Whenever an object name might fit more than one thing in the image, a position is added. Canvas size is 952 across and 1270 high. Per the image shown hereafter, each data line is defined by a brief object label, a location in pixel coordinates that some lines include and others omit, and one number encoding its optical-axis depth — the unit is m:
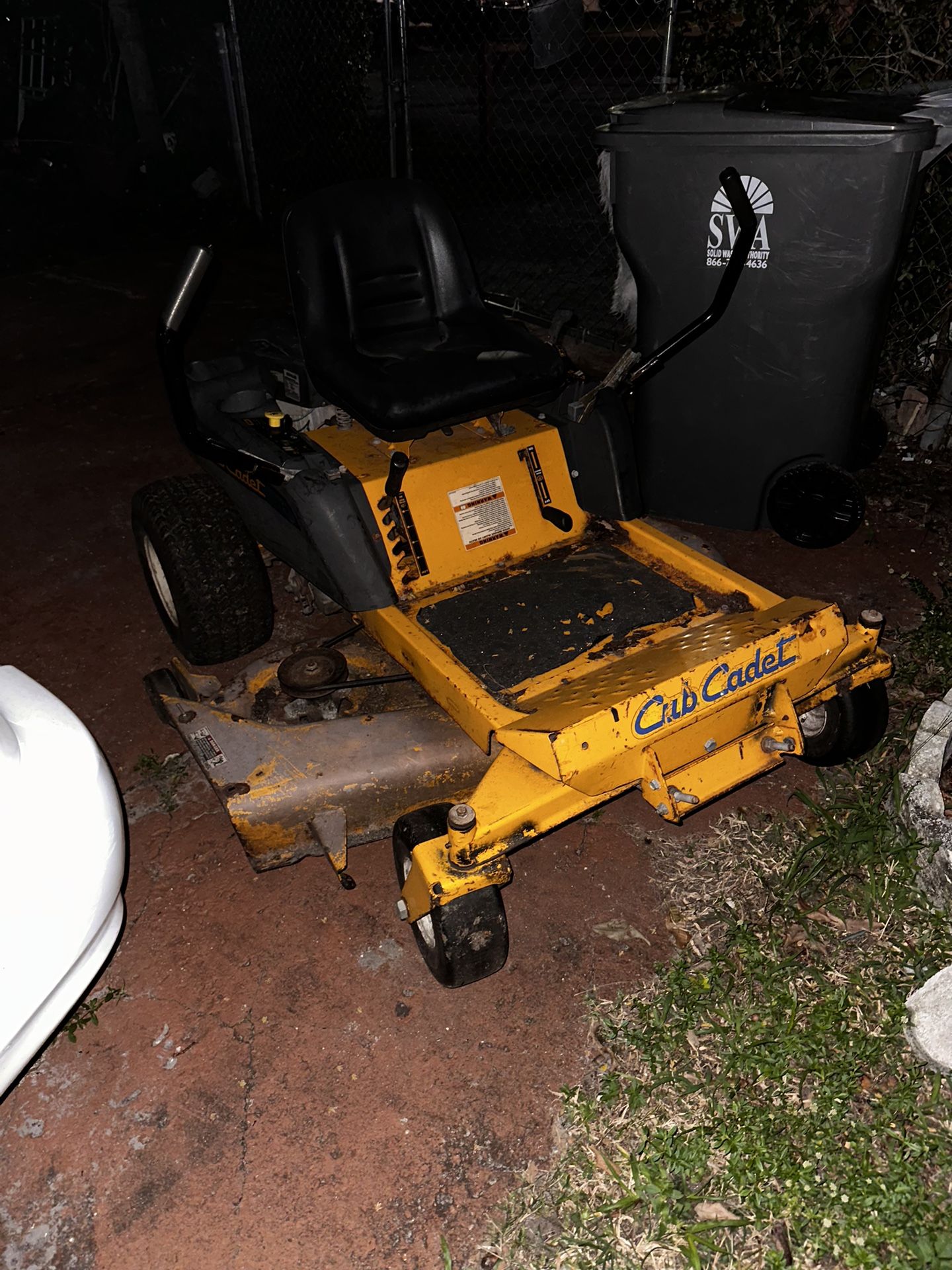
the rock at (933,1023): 2.10
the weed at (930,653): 3.25
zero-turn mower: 2.29
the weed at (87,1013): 2.33
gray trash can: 3.13
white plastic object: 1.60
